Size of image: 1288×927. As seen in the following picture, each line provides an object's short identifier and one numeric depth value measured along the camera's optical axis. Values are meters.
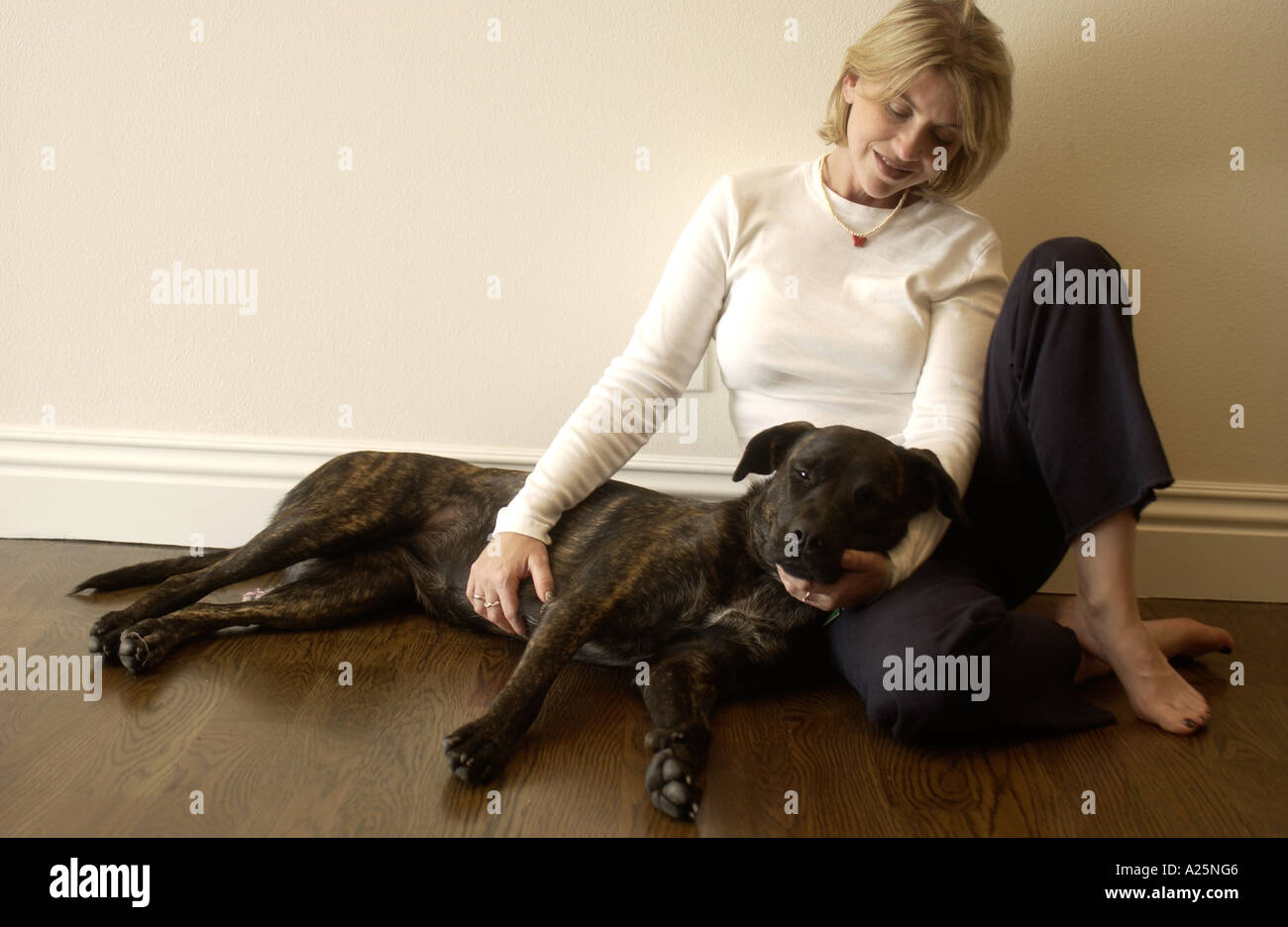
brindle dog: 2.16
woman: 2.19
